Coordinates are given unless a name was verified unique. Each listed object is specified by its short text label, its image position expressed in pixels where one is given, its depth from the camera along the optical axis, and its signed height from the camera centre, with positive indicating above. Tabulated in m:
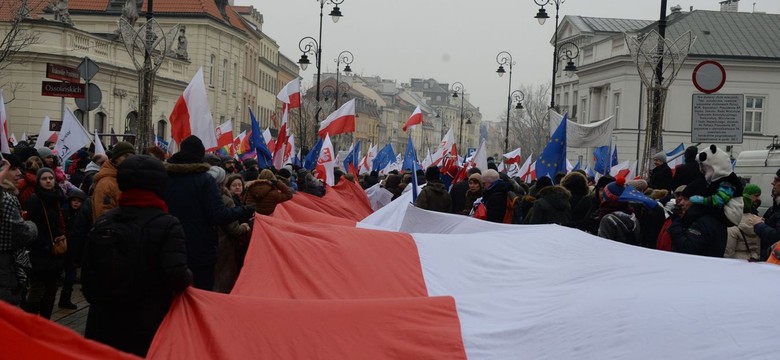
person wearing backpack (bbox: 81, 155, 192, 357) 5.62 -0.79
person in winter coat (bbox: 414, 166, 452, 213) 13.81 -0.92
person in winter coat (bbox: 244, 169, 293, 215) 10.86 -0.76
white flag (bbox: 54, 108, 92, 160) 17.75 -0.38
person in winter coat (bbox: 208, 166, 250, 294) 9.58 -1.29
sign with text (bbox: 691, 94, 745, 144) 12.85 +0.30
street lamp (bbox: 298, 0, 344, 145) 34.28 +2.67
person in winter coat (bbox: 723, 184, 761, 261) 9.20 -0.89
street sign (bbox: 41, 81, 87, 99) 17.36 +0.43
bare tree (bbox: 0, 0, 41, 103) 37.00 +2.24
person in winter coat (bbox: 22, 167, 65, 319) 8.91 -1.14
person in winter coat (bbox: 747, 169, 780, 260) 8.76 -0.73
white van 19.03 -0.48
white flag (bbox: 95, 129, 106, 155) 15.41 -0.46
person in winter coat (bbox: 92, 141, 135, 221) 8.64 -0.59
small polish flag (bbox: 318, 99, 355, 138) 23.75 +0.11
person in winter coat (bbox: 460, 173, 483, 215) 13.55 -0.75
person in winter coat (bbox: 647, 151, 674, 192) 15.35 -0.53
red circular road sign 14.10 +0.89
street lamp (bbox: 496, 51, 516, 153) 45.56 +2.83
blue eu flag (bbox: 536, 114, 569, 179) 15.74 -0.33
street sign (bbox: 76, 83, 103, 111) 17.66 +0.33
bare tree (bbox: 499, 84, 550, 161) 97.60 +1.31
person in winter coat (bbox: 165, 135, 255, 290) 7.95 -0.60
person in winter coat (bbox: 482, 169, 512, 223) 12.50 -0.82
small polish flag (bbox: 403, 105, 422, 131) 29.87 +0.33
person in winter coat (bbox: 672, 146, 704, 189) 13.90 -0.41
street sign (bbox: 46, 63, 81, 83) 17.33 +0.73
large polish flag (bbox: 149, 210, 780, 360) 4.23 -0.85
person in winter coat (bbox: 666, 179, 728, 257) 7.82 -0.70
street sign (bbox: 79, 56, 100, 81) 18.03 +0.83
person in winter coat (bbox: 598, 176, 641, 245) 8.80 -0.69
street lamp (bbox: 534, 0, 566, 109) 32.82 +3.82
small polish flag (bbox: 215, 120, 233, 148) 26.06 -0.33
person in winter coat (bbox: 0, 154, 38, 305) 7.22 -0.89
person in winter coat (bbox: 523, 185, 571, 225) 10.51 -0.74
